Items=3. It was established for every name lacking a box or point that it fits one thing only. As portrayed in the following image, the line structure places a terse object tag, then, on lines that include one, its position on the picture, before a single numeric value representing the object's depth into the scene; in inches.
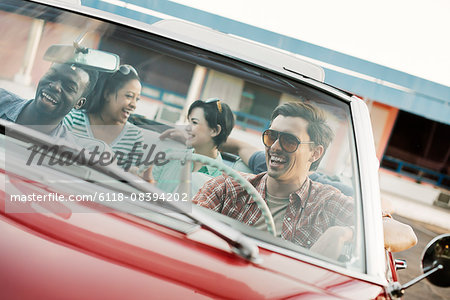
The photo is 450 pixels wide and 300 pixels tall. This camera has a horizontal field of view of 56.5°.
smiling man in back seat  64.1
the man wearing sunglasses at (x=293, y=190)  59.1
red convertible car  43.0
